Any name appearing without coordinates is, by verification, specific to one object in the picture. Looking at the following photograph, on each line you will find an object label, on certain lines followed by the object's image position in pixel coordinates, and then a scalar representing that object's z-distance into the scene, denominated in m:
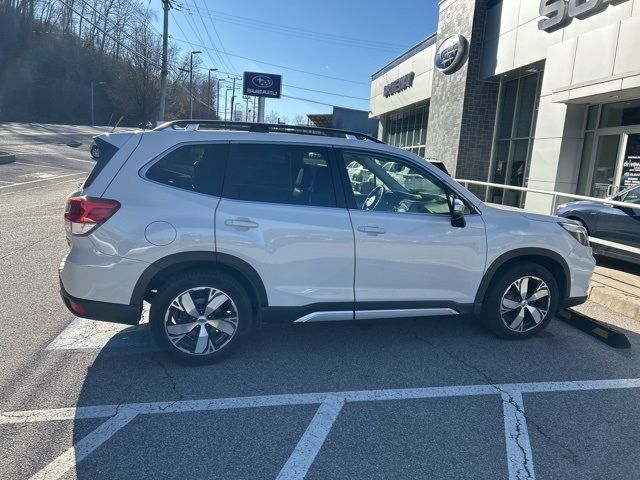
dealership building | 9.94
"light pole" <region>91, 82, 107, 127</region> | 75.94
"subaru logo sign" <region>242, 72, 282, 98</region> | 20.95
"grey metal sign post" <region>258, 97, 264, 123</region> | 23.88
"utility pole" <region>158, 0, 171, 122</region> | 25.20
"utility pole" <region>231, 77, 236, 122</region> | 87.56
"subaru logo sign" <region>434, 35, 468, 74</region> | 15.34
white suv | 3.49
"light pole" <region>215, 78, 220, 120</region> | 89.00
